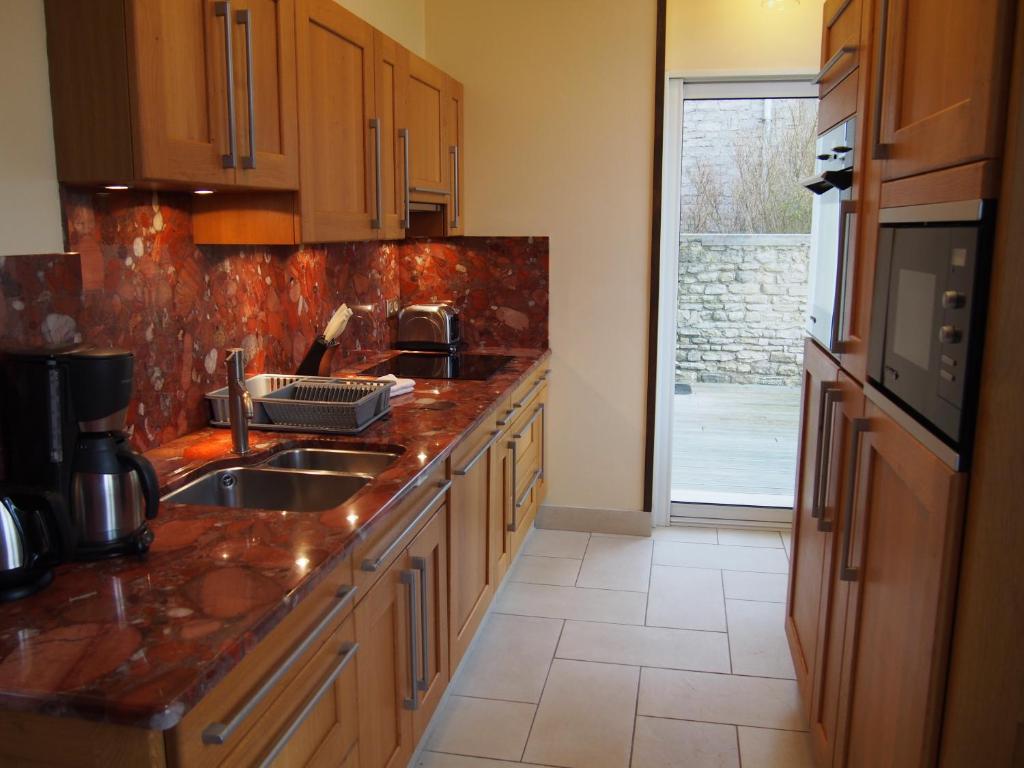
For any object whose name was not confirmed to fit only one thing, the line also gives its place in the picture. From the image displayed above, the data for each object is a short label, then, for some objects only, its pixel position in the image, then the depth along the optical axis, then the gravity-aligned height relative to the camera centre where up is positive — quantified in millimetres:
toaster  3871 -328
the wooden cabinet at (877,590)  1365 -637
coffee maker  1469 -335
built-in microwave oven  1260 -94
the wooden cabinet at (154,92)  1669 +319
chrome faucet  2162 -372
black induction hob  3381 -452
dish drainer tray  2404 -435
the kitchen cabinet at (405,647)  1856 -933
